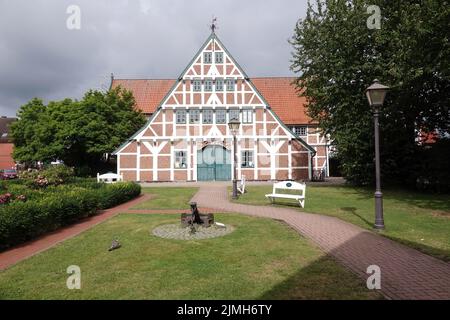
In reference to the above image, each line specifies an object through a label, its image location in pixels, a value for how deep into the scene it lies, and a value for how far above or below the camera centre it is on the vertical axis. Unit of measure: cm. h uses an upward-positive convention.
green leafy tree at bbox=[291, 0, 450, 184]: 1559 +457
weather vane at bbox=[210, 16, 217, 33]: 2875 +1167
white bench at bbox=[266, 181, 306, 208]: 1385 -80
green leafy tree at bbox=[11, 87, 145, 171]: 3069 +370
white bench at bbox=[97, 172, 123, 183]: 2116 -52
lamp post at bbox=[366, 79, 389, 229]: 951 +132
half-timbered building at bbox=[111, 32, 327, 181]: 2914 +273
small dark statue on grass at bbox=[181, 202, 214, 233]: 977 -146
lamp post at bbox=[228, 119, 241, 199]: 1653 +199
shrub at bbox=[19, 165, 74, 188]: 1572 -36
